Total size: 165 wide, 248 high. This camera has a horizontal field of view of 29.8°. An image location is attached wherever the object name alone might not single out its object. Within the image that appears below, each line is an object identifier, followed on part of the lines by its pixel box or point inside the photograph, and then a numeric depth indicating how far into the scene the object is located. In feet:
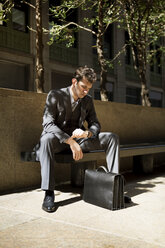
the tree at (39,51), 20.98
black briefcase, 11.53
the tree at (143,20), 31.76
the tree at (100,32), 26.66
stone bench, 13.43
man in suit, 11.74
